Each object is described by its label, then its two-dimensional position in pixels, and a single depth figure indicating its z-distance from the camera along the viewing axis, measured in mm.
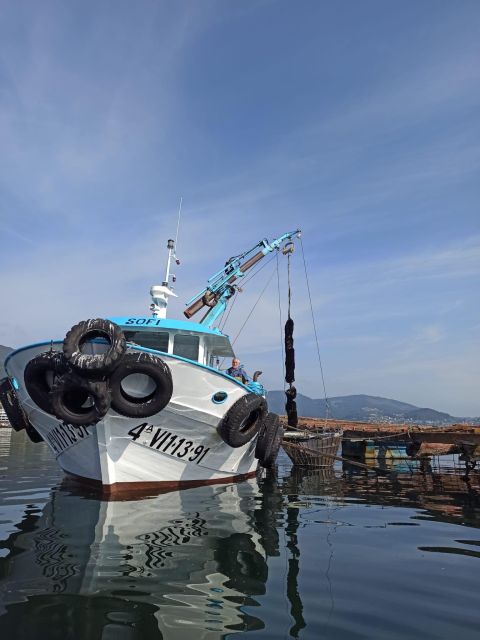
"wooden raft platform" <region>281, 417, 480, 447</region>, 18219
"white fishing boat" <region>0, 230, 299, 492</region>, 9367
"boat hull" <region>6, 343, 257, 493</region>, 10273
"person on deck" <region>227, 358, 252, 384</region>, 13898
